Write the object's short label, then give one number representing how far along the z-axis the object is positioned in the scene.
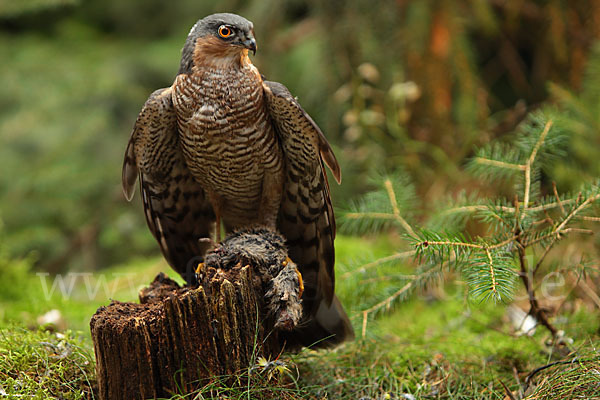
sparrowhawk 5.43
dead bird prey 4.63
